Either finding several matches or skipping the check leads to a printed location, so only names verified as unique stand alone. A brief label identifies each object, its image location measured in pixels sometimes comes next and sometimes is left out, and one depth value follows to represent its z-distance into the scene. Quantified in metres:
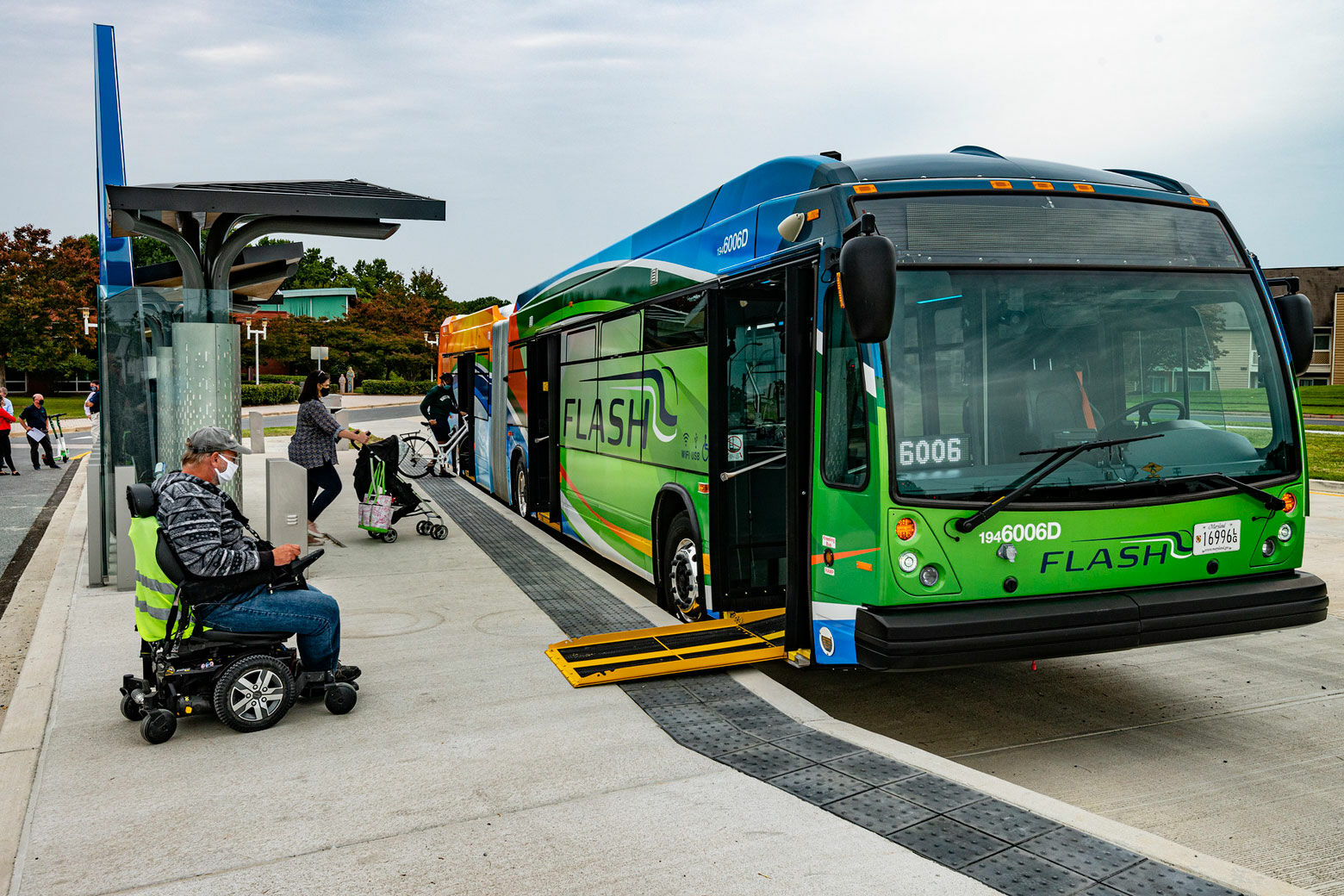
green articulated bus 4.92
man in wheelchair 5.07
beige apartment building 56.50
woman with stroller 10.61
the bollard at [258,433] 25.20
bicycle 19.06
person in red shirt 20.00
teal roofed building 72.88
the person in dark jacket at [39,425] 22.23
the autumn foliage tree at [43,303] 54.03
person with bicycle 19.42
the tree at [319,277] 90.06
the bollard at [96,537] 8.77
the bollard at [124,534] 8.52
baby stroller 11.30
